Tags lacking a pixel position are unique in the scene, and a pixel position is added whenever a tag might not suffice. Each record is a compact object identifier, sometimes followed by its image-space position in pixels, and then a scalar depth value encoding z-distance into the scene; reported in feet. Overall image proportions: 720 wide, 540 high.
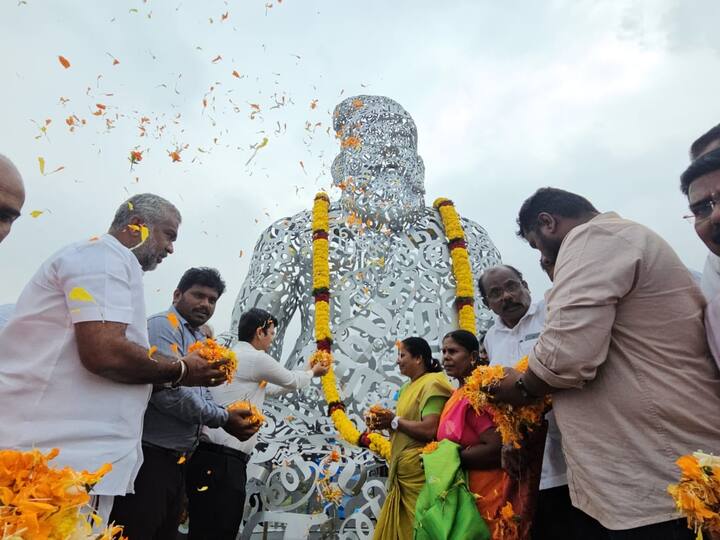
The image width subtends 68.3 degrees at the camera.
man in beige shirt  5.05
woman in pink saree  7.60
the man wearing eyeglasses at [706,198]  5.41
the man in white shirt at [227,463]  10.09
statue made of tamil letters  12.62
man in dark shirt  7.61
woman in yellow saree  10.16
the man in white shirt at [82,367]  5.57
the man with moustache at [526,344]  7.34
